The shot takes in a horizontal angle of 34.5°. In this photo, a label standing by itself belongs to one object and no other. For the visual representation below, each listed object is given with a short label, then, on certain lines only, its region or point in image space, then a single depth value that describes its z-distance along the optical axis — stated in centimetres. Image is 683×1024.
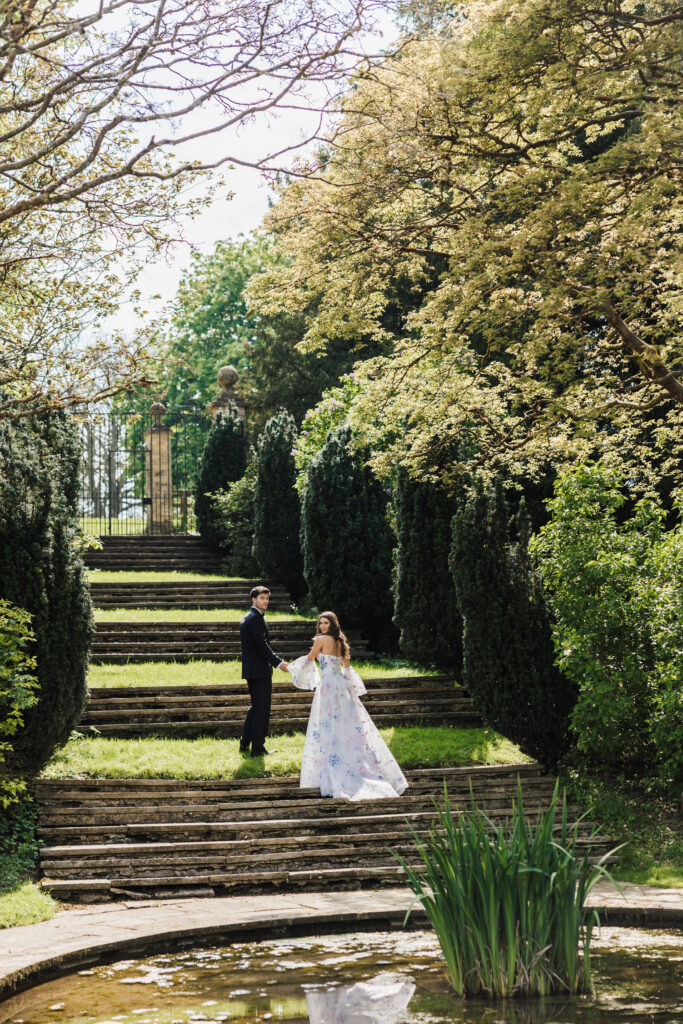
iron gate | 2783
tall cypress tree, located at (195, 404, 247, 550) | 2528
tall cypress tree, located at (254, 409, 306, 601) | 2164
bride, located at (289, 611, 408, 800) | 1117
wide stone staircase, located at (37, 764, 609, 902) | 946
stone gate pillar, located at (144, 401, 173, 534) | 2819
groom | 1199
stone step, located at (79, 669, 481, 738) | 1330
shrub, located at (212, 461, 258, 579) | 2331
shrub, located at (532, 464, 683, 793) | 1132
